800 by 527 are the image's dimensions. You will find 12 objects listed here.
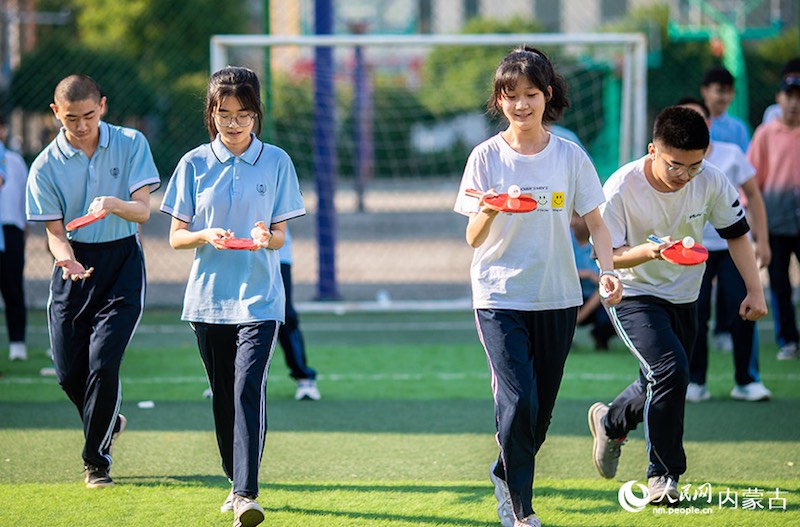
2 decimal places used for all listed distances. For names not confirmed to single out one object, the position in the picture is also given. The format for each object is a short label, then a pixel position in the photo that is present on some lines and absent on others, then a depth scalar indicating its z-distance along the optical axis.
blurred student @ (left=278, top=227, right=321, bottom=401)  13.91
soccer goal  22.02
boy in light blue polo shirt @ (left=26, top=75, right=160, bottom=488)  10.16
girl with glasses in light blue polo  8.94
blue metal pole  23.11
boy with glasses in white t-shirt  9.33
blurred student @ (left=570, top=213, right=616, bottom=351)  17.62
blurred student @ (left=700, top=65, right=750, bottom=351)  14.83
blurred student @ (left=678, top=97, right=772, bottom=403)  13.55
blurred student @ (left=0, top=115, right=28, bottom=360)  17.14
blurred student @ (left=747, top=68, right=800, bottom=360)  16.52
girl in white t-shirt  8.59
